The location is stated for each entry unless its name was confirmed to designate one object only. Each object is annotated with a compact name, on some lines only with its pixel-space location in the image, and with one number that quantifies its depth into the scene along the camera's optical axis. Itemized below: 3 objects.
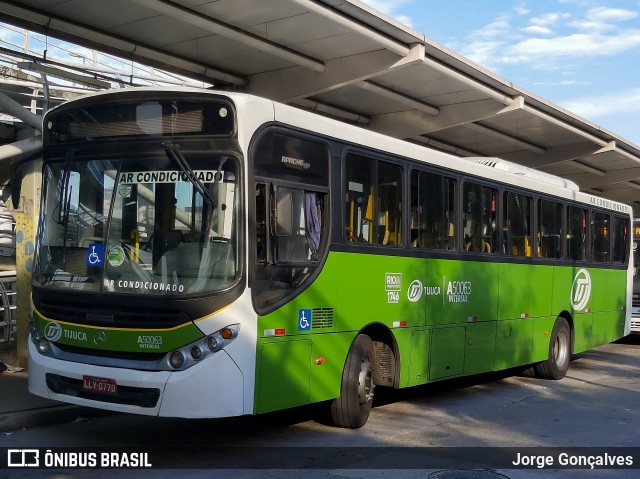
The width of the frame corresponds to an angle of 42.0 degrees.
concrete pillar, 11.82
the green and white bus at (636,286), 21.48
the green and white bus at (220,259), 7.48
